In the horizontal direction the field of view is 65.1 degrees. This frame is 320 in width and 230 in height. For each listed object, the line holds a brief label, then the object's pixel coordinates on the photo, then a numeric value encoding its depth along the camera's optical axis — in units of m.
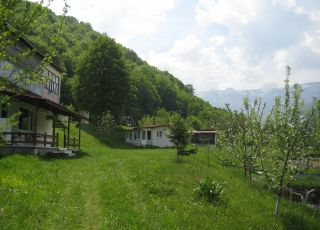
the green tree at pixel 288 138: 10.48
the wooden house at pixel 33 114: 17.34
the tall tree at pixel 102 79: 44.93
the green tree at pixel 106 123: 40.65
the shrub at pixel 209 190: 11.08
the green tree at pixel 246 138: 12.09
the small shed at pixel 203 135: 52.10
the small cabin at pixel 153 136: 42.63
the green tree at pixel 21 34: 6.06
